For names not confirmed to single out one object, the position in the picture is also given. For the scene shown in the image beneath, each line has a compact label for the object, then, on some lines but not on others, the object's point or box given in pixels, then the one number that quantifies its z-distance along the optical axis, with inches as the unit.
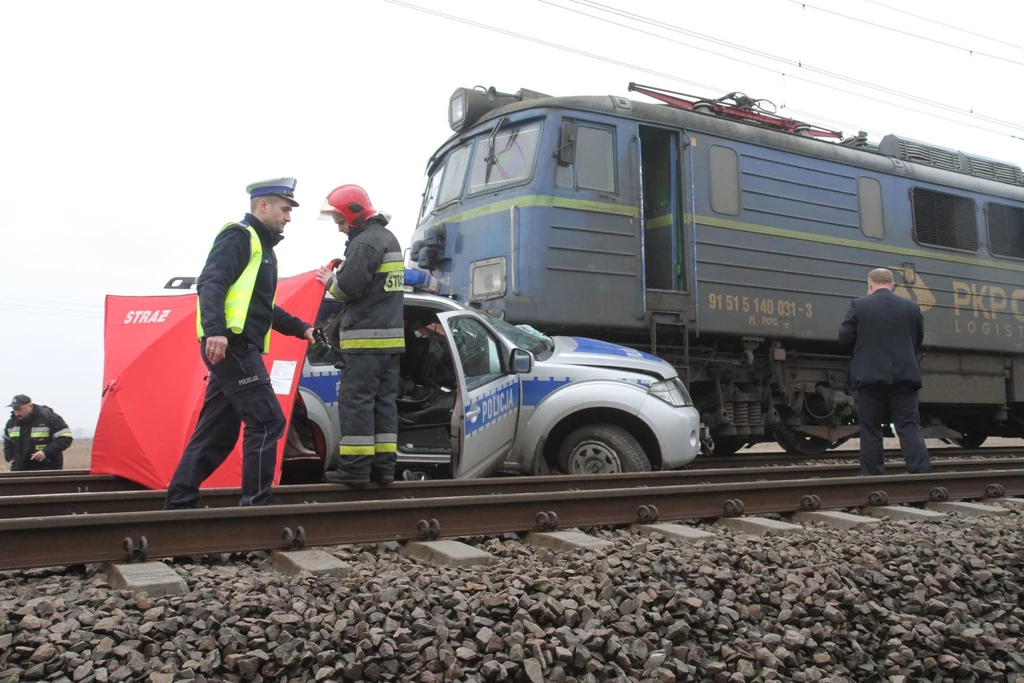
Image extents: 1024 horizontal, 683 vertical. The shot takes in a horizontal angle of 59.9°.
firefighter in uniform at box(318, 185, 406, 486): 206.4
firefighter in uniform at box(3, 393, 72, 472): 376.2
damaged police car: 252.1
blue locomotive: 355.3
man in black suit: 268.7
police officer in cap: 177.3
